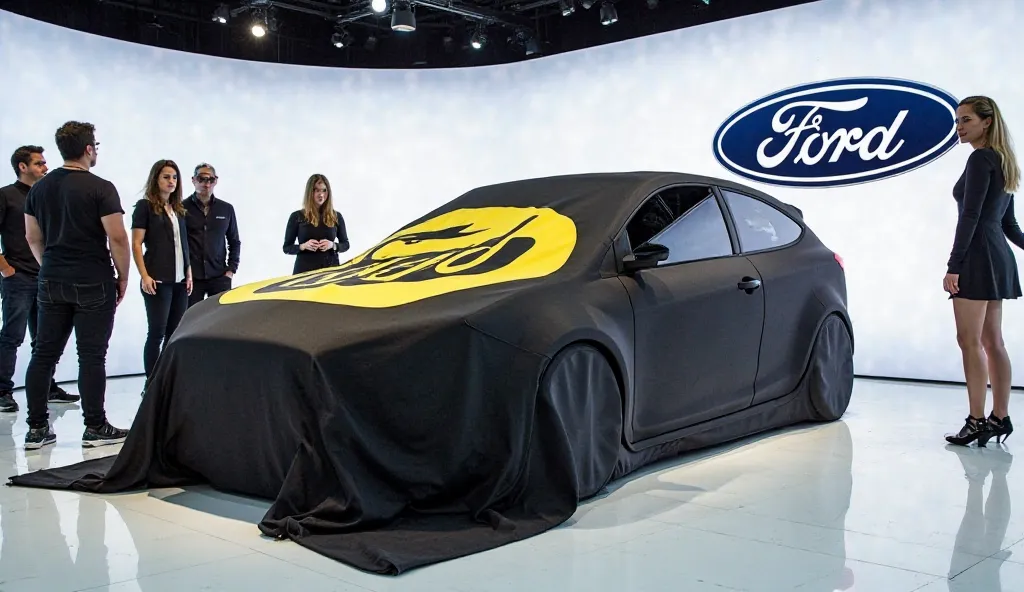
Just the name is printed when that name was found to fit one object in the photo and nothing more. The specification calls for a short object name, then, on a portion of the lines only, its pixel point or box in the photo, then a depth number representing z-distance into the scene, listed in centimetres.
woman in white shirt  606
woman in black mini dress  445
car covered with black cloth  315
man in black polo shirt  664
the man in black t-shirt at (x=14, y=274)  629
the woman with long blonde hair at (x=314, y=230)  702
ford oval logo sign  694
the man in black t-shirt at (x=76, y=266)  472
